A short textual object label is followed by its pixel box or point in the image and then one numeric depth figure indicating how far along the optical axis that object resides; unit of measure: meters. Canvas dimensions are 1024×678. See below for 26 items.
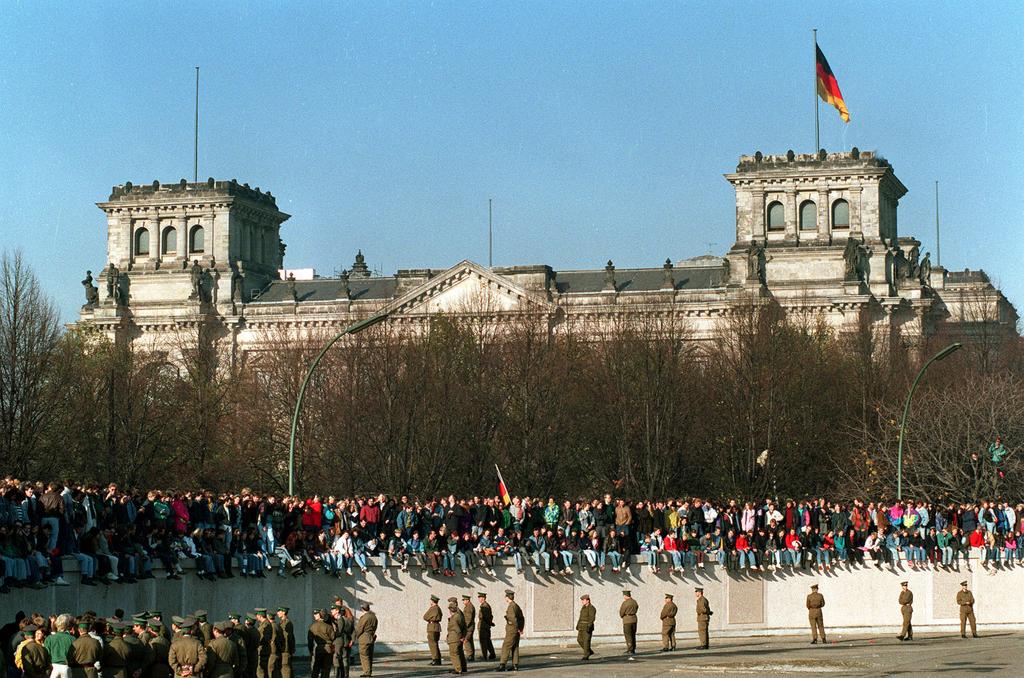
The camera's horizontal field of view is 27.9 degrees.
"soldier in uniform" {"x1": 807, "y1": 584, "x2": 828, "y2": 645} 54.34
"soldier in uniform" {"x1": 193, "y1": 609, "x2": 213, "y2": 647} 35.28
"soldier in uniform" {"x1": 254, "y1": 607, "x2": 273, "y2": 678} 40.56
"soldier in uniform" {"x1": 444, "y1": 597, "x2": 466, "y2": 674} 45.81
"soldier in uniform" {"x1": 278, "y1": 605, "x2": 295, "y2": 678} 41.02
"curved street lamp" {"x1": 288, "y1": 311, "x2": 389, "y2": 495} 50.00
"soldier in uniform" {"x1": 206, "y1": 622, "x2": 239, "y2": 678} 34.31
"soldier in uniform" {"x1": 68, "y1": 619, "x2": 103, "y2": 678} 32.44
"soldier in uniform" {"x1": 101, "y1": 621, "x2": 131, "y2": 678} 33.19
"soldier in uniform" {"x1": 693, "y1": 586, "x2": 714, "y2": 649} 53.16
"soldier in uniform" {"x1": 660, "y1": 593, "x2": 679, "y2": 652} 51.16
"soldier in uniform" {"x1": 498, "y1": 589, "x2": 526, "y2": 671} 46.18
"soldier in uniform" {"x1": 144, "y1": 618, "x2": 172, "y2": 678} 34.16
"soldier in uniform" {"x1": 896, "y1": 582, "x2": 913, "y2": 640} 55.12
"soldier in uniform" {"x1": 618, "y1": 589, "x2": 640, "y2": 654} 50.56
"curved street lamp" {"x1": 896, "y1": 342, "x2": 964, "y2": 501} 60.55
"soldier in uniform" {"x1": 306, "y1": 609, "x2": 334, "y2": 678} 41.97
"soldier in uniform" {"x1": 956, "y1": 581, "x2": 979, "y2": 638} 55.44
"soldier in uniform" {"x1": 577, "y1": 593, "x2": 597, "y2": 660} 49.41
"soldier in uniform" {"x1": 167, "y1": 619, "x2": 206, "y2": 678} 33.66
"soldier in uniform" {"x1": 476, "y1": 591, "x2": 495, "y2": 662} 48.47
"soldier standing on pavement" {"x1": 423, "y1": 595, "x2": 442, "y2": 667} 47.50
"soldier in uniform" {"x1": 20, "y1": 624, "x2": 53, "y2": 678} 31.45
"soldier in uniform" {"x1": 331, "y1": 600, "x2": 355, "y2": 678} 42.56
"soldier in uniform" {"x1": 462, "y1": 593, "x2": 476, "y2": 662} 47.53
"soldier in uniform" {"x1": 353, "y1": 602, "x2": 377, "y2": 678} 45.00
